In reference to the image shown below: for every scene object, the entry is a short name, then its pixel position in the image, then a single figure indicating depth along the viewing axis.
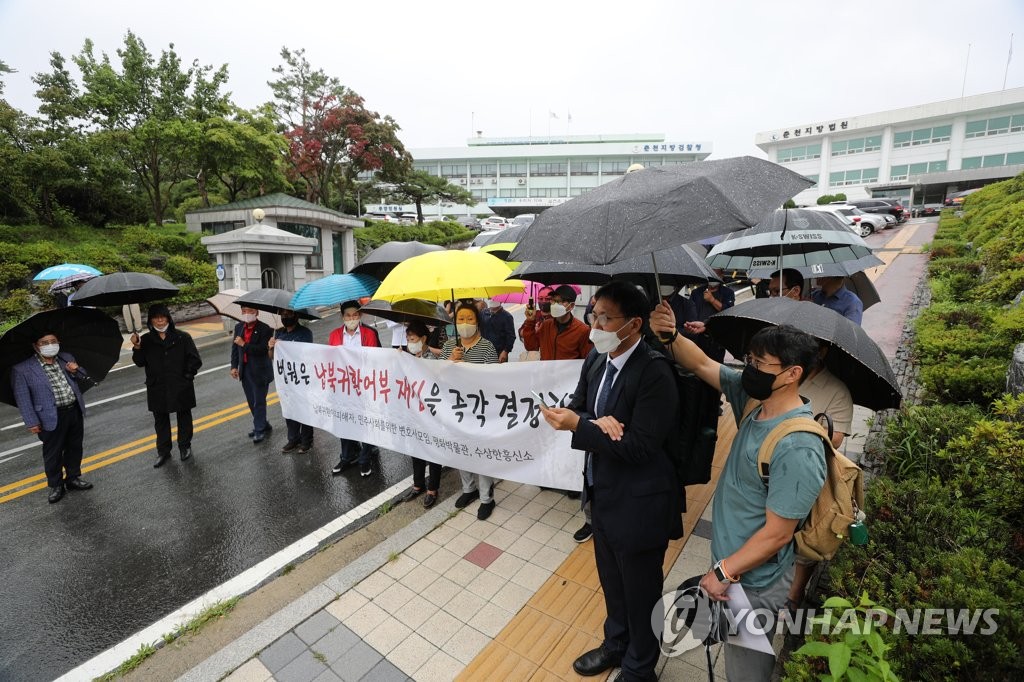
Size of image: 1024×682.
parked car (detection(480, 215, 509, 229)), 44.28
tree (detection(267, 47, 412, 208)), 25.73
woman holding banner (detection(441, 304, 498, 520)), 4.55
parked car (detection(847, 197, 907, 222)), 30.89
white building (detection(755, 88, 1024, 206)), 42.66
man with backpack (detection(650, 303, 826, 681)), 1.85
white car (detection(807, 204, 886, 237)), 25.45
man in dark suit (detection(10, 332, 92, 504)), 5.01
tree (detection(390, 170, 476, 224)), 31.05
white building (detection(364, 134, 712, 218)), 66.44
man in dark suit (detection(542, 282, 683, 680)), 2.25
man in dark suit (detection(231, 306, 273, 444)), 6.42
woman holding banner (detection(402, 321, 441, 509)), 4.86
